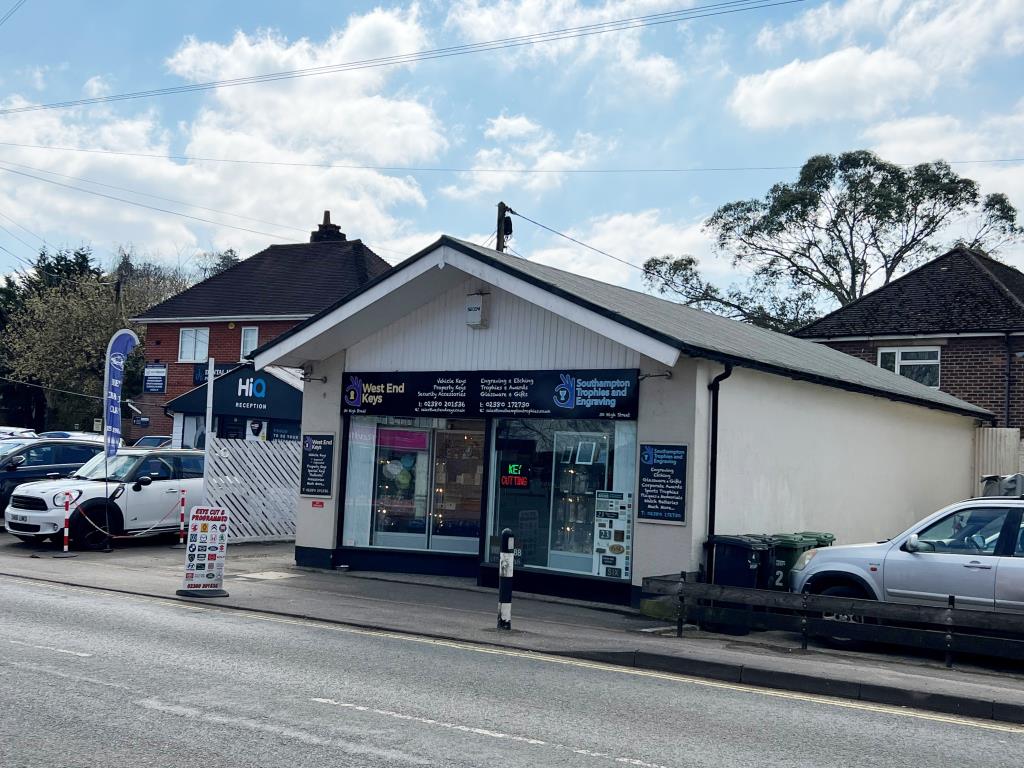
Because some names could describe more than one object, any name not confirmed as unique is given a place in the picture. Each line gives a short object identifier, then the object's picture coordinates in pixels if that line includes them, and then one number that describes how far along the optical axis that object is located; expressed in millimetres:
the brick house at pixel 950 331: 26406
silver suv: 10719
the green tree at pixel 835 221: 42406
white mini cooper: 17906
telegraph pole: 26562
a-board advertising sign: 13406
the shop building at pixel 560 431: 13461
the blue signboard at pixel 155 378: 42969
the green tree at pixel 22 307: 53031
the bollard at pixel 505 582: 11344
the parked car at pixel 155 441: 37875
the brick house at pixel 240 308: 40844
